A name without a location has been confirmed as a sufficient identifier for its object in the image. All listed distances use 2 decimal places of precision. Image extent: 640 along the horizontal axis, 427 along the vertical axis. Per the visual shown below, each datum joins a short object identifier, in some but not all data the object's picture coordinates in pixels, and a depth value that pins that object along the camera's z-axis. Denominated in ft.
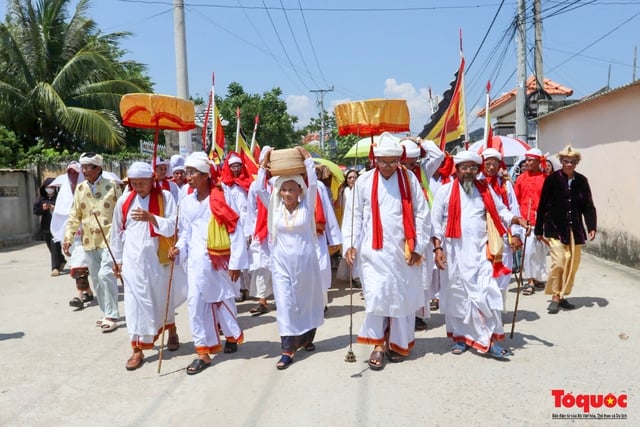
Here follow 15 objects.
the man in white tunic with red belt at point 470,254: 15.38
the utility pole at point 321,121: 147.04
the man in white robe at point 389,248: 14.93
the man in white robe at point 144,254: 15.85
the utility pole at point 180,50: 36.68
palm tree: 59.57
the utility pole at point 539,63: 44.68
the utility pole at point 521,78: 45.19
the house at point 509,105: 61.04
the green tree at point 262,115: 100.42
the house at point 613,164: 29.12
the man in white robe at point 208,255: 15.64
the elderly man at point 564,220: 20.61
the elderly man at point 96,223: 20.30
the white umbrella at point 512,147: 32.30
